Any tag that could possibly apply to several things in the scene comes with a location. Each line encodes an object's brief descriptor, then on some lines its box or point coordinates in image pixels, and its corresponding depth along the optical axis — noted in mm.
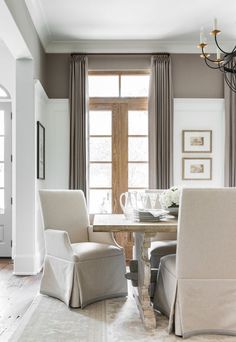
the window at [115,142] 5801
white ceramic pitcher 3378
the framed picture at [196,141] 5766
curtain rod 5742
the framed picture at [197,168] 5754
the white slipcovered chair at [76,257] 3486
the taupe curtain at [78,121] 5625
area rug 2754
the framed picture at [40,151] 5000
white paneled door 5719
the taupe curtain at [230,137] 5652
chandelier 3133
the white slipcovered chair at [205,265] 2701
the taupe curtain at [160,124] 5641
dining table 2904
